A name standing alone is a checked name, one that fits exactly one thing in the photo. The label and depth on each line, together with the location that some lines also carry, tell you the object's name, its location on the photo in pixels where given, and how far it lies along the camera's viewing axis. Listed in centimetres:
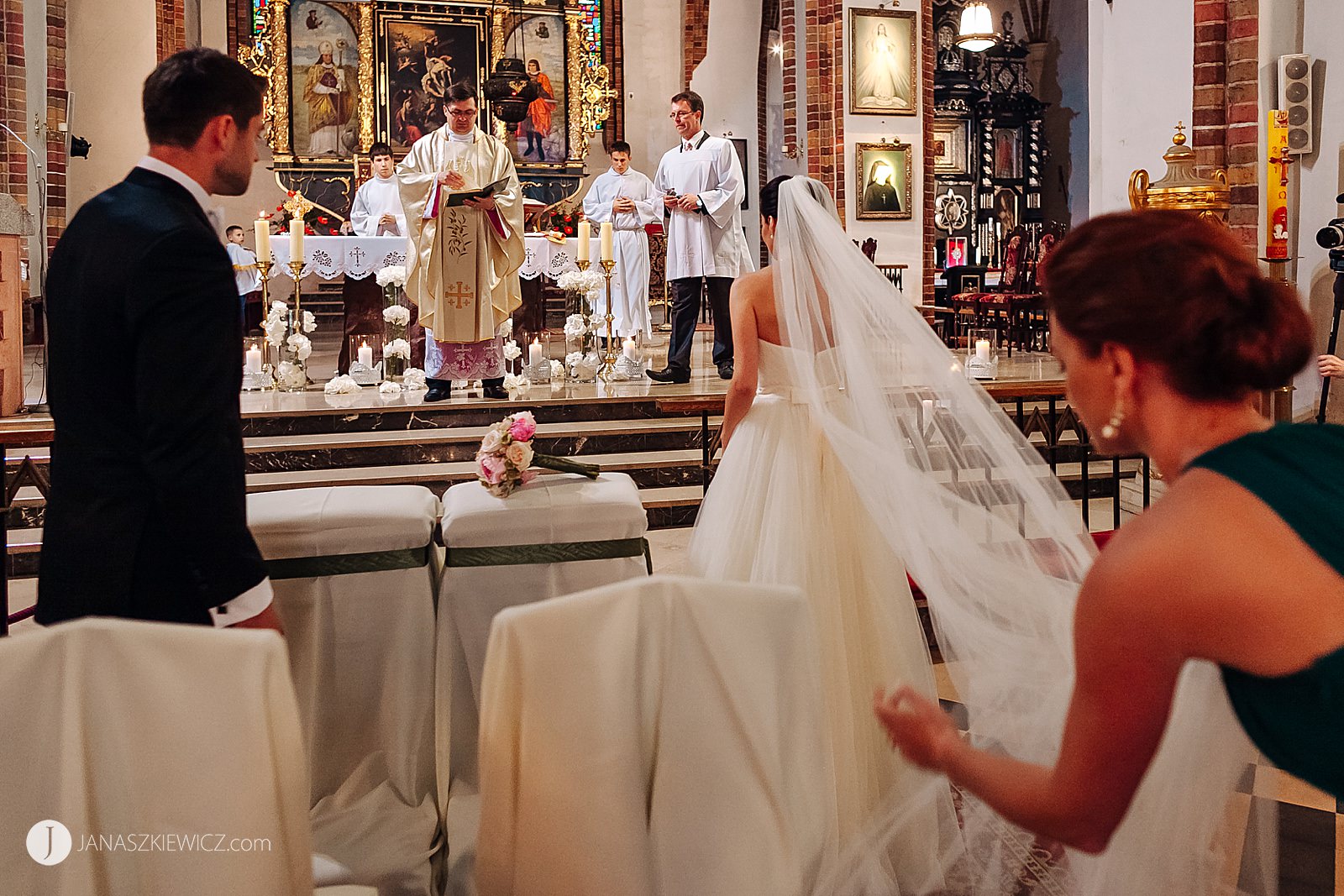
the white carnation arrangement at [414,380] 821
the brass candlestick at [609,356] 903
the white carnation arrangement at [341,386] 784
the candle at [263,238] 827
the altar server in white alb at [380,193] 1077
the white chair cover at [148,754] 146
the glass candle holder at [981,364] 661
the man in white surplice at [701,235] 867
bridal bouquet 317
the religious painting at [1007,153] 1816
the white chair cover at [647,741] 163
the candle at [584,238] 876
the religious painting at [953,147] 1797
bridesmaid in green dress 117
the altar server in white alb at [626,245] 1101
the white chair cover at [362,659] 286
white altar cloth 925
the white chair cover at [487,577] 304
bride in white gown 174
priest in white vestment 754
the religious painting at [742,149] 1592
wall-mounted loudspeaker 626
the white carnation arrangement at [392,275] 859
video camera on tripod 568
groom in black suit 198
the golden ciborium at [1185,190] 610
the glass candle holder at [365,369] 866
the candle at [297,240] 852
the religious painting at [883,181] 1148
